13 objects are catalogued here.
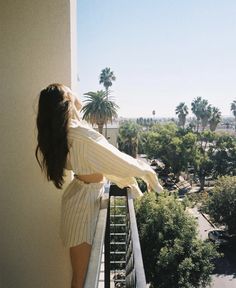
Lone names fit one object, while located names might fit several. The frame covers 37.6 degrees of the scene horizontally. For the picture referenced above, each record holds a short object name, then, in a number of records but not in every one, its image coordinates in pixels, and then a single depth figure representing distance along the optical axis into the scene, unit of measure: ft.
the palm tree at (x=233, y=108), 339.90
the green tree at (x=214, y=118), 209.77
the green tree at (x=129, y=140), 178.35
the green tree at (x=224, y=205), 78.23
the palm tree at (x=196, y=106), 263.92
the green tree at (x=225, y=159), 137.90
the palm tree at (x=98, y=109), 118.32
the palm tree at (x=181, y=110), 261.85
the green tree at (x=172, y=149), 146.20
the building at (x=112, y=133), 137.59
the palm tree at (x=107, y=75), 201.05
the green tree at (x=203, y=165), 139.03
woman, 6.47
